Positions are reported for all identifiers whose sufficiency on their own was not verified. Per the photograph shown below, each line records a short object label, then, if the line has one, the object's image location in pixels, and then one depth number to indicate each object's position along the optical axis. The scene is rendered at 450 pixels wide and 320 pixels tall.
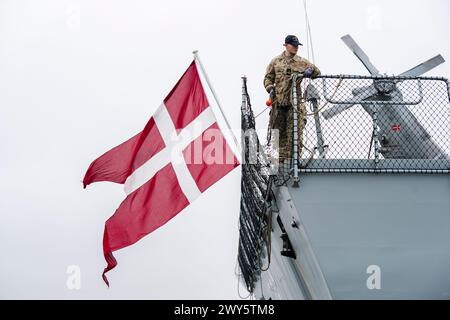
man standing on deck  17.98
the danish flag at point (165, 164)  16.98
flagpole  17.01
